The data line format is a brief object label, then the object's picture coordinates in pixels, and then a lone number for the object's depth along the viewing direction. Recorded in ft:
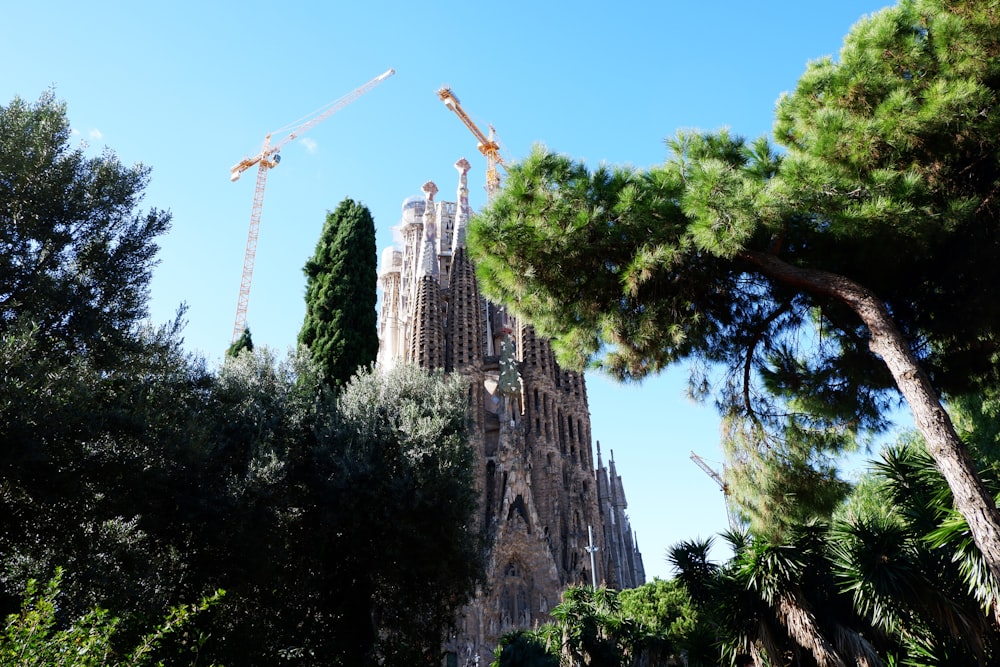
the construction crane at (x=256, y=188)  140.67
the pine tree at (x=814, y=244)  19.97
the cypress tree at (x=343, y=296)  47.06
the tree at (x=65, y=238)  25.53
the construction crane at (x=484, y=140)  157.58
